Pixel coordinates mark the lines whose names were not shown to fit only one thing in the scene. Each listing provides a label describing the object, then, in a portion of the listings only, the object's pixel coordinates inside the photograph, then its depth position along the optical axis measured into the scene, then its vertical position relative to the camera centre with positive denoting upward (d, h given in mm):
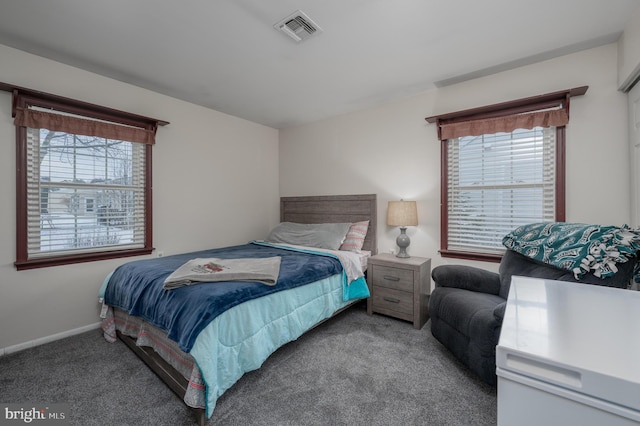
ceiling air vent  1909 +1357
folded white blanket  1822 -429
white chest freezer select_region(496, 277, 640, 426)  526 -324
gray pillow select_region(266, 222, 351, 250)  3336 -276
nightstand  2717 -766
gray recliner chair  1665 -654
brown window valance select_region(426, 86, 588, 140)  2379 +927
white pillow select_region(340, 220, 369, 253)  3363 -297
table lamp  3018 -45
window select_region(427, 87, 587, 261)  2455 +413
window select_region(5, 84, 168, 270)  2338 +307
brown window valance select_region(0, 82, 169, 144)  2273 +904
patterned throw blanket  1555 -214
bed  1523 -715
